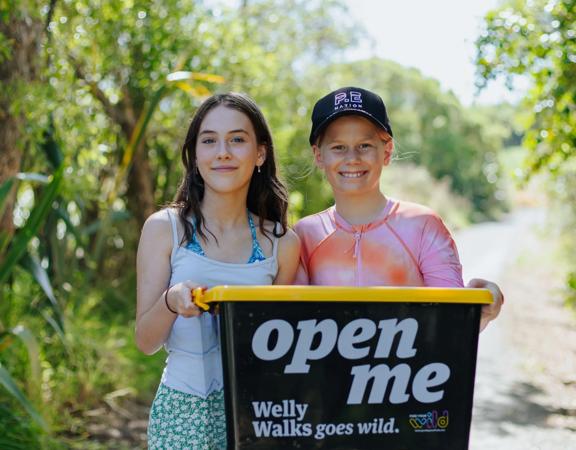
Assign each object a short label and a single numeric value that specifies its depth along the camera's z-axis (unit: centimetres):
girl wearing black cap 249
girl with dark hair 241
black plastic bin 209
